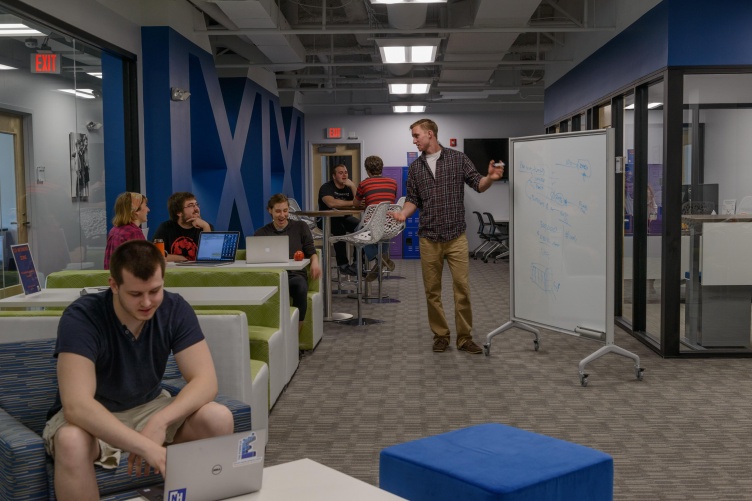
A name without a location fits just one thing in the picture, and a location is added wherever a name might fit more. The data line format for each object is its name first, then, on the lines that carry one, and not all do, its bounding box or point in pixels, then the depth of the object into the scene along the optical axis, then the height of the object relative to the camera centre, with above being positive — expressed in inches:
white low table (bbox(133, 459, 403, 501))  85.0 -30.6
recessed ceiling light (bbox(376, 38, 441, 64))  354.0 +63.1
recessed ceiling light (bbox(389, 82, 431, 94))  498.4 +64.1
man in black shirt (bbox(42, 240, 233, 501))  100.7 -24.0
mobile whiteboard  219.2 -11.2
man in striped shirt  362.3 +1.7
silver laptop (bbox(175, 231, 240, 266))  231.6 -14.3
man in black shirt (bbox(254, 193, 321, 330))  250.8 -13.6
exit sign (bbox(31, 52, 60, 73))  236.2 +39.0
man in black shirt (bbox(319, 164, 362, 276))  383.6 -3.9
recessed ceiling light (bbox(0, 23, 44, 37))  218.4 +45.0
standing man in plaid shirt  250.1 -6.4
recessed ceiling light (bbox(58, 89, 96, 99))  262.1 +33.5
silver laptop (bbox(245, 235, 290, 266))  235.3 -15.3
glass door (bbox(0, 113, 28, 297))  220.4 +0.9
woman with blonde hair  217.3 -6.2
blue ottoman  98.7 -33.9
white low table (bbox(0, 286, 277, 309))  164.1 -20.4
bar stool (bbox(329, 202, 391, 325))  307.0 -15.4
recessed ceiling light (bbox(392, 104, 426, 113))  619.5 +63.8
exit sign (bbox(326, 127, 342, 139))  690.2 +50.4
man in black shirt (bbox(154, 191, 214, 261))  240.2 -9.4
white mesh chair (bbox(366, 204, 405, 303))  343.0 -14.7
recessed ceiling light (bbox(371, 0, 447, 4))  277.1 +63.5
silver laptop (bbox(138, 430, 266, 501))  80.0 -26.7
